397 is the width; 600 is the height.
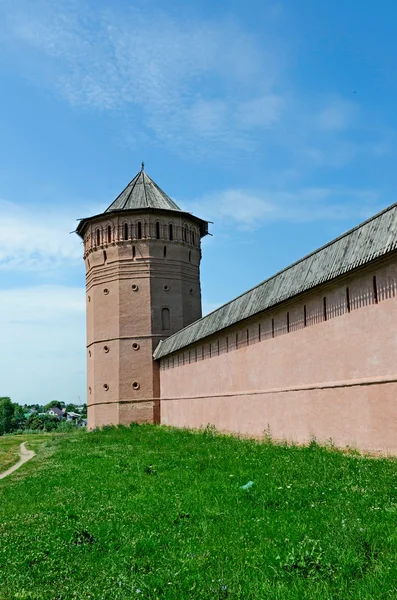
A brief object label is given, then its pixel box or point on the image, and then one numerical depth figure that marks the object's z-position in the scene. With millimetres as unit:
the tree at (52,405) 141875
